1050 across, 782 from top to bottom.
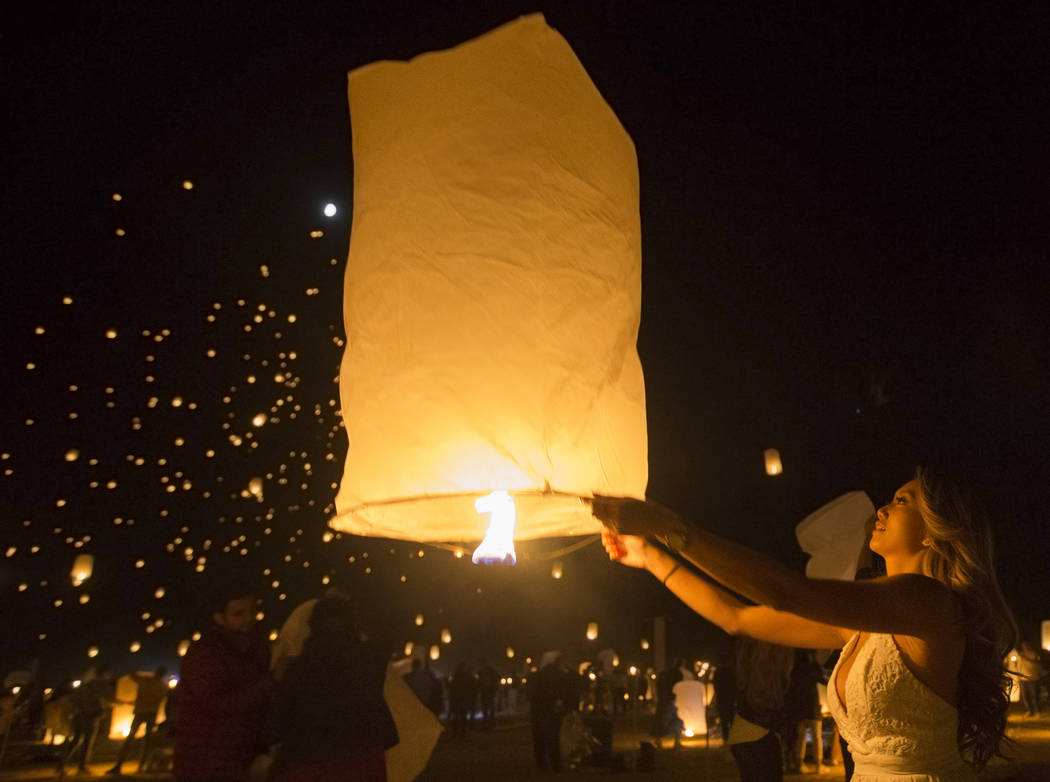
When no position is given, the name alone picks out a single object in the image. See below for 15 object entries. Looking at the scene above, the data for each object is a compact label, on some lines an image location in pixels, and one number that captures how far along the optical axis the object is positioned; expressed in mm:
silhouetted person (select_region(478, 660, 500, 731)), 18641
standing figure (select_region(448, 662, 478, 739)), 15430
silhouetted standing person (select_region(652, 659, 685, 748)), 13266
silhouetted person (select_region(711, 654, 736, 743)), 10250
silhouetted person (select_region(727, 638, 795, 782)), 5109
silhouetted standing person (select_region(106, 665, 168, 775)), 11133
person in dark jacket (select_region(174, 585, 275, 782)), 2963
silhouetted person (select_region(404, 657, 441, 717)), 13477
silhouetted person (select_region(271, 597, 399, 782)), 2953
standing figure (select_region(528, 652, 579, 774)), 10195
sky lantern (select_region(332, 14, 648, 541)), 1538
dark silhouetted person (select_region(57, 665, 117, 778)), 10695
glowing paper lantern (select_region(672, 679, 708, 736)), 12797
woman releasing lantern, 1640
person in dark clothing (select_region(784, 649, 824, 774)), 9031
